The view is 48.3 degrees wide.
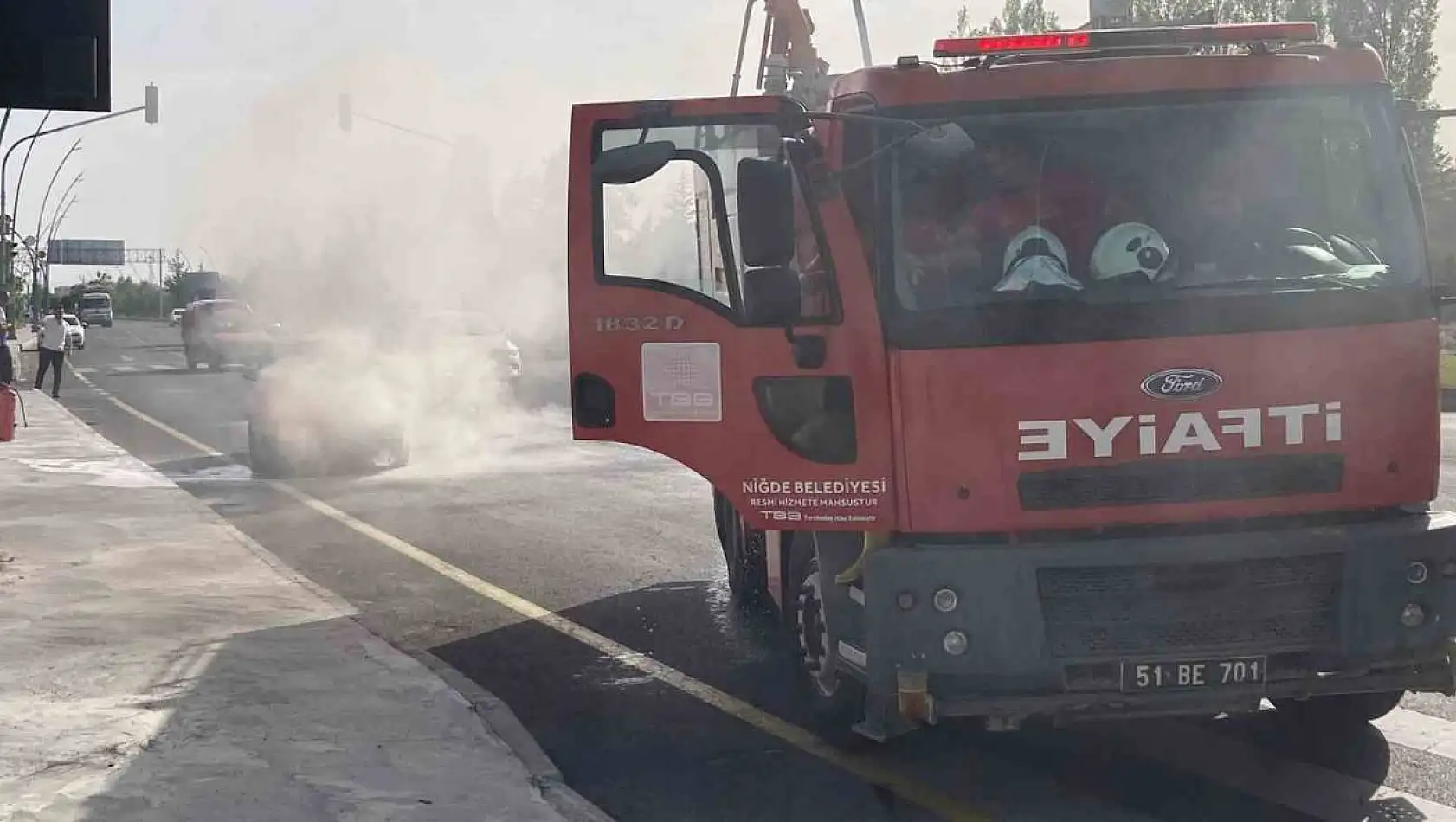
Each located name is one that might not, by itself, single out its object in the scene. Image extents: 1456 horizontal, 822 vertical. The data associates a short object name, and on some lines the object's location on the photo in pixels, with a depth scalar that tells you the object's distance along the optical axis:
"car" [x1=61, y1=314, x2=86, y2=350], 51.44
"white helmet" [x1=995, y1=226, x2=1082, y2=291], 5.54
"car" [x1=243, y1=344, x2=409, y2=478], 16.28
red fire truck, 5.34
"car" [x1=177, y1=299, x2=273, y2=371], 38.31
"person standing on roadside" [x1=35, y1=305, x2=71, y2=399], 28.33
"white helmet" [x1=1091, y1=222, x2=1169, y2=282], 5.56
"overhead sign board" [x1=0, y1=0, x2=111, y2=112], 6.15
